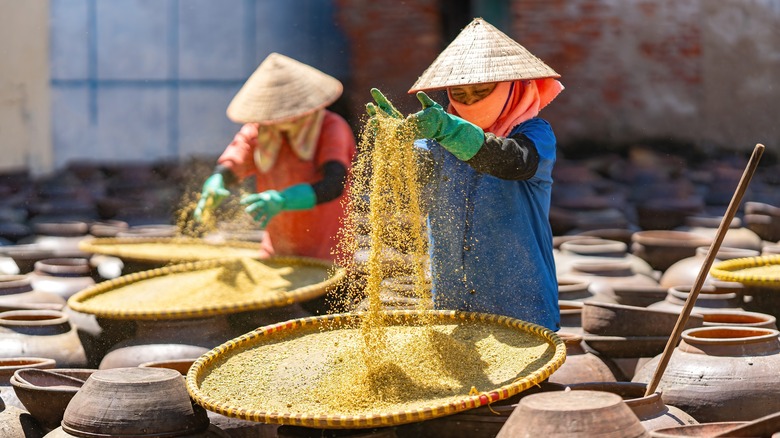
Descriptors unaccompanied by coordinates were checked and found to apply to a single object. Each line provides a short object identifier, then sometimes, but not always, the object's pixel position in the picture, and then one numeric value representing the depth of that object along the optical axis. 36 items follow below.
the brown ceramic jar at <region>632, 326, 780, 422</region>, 3.69
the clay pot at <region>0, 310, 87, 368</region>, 4.55
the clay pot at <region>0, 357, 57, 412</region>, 3.89
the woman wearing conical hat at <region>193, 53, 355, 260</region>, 5.82
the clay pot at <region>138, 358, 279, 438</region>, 3.64
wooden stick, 3.29
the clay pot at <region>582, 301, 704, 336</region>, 4.41
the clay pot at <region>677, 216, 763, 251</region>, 7.34
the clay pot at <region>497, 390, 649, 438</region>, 2.64
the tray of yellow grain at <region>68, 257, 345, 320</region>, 4.57
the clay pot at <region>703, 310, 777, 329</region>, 4.33
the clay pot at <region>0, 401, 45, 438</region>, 3.65
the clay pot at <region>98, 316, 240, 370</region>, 4.49
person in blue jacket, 3.60
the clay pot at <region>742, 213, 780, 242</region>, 7.73
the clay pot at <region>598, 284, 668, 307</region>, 5.34
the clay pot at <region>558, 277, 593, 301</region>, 5.23
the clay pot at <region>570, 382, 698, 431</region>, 3.22
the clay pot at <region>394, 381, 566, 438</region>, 3.10
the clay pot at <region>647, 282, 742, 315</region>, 4.99
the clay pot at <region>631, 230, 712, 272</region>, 6.90
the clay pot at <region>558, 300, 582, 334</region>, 4.69
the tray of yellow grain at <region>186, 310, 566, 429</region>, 3.00
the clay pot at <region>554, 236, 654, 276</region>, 6.38
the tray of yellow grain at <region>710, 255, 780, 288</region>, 4.93
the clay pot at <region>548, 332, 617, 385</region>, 4.04
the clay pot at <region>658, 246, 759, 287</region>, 6.10
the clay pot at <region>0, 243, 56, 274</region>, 6.96
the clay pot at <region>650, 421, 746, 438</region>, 2.88
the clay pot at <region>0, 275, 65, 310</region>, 5.45
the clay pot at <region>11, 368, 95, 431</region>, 3.61
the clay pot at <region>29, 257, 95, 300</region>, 6.11
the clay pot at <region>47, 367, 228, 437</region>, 3.27
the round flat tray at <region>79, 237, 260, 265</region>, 6.11
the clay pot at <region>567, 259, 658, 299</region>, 5.90
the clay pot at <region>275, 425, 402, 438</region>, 3.03
